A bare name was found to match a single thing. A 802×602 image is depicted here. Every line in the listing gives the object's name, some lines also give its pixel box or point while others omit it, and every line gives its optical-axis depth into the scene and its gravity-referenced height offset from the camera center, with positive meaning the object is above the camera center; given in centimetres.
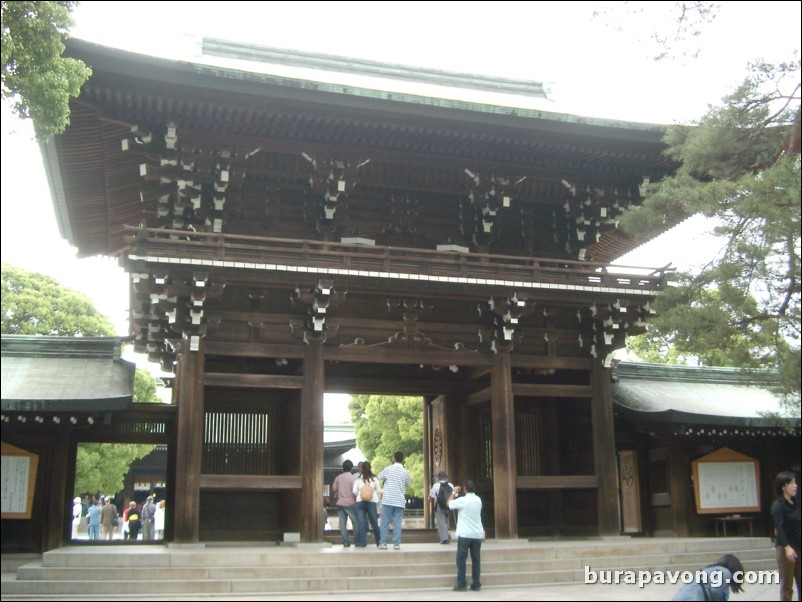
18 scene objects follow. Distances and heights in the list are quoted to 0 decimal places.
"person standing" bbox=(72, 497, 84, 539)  2679 -88
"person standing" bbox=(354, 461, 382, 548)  1373 -34
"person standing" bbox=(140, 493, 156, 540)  2453 -99
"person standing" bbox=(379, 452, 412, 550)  1362 -22
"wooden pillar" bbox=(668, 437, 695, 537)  1755 -17
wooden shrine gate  1436 +391
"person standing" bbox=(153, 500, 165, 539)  2709 -120
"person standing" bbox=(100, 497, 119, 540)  2417 -97
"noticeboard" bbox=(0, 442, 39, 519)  1426 +15
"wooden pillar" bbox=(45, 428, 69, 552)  1436 -11
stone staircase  1139 -129
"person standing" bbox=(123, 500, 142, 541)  2325 -105
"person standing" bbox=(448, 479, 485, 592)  1162 -74
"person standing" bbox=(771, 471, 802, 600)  940 -60
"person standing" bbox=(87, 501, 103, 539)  2347 -98
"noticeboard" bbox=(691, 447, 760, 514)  1783 -11
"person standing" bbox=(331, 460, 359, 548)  1398 -18
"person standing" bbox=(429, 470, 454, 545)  1476 -38
